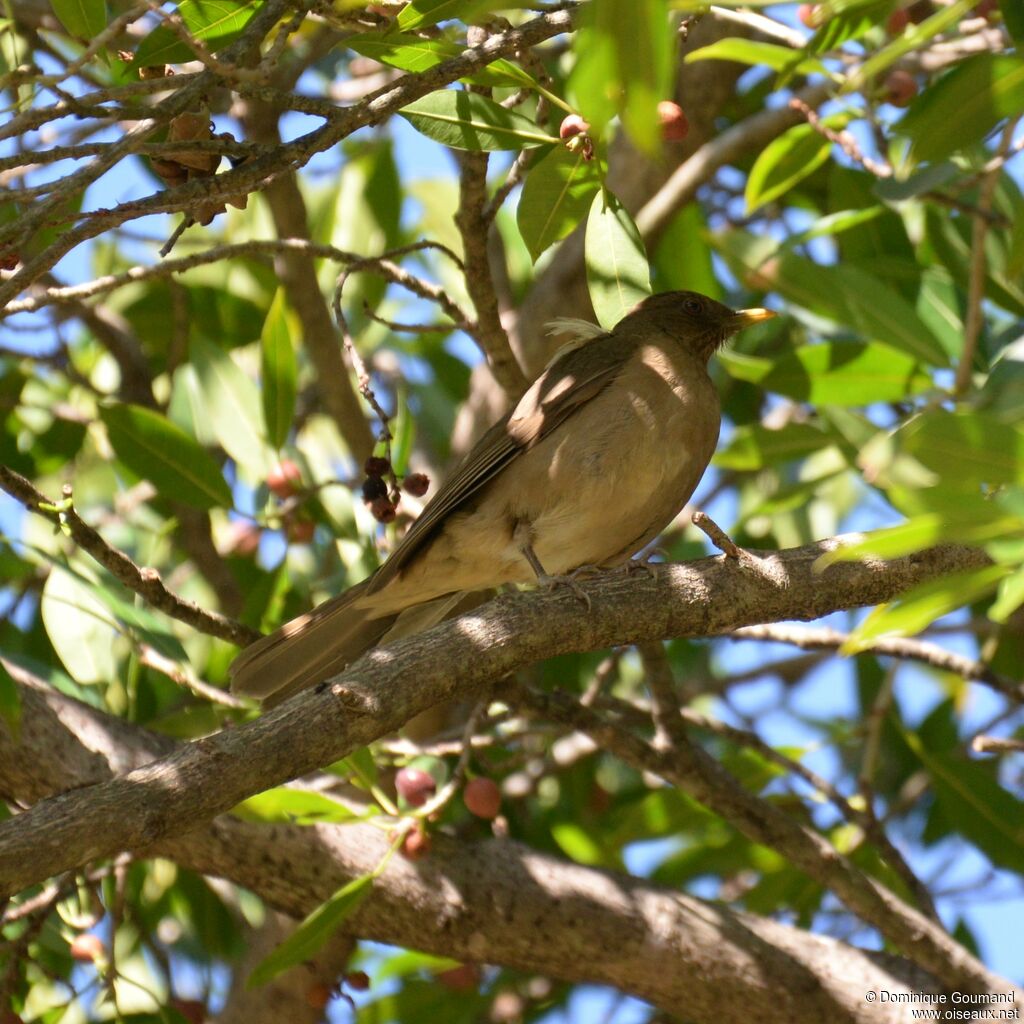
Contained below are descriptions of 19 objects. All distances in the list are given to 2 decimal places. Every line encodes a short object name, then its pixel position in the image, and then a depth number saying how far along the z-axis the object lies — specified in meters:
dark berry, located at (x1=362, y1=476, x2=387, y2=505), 8.43
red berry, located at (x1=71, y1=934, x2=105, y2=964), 9.18
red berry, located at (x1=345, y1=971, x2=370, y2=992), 9.89
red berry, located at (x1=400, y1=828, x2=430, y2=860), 8.84
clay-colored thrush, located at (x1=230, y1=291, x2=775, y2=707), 9.47
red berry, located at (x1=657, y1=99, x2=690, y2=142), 7.94
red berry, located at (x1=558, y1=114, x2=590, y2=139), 7.47
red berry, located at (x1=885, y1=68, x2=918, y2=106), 9.29
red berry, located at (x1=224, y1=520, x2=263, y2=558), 12.66
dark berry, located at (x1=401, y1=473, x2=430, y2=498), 9.45
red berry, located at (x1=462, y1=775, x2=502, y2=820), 9.29
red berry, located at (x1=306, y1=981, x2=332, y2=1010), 10.01
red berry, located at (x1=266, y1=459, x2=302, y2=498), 10.82
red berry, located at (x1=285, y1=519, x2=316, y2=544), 11.00
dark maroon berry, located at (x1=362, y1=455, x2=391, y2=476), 8.40
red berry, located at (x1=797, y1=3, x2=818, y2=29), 9.54
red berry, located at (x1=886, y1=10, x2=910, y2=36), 8.90
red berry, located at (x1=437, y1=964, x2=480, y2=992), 10.60
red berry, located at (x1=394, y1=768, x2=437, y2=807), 9.09
